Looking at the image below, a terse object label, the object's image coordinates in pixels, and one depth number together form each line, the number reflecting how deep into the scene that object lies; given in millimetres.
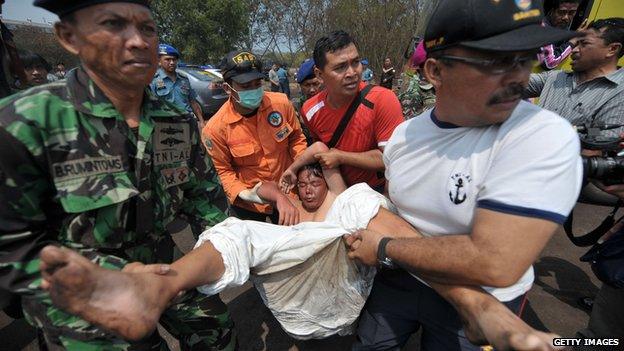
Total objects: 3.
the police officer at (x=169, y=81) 4945
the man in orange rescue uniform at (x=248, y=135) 2414
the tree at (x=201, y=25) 20344
